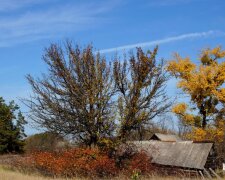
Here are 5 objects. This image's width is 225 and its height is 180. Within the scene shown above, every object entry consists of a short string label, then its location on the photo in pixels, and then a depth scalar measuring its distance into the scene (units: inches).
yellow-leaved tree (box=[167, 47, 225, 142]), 1688.0
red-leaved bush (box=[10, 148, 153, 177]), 954.7
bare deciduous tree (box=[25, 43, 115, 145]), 1075.3
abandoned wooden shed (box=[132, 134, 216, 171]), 1306.6
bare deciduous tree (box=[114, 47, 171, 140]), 1069.8
